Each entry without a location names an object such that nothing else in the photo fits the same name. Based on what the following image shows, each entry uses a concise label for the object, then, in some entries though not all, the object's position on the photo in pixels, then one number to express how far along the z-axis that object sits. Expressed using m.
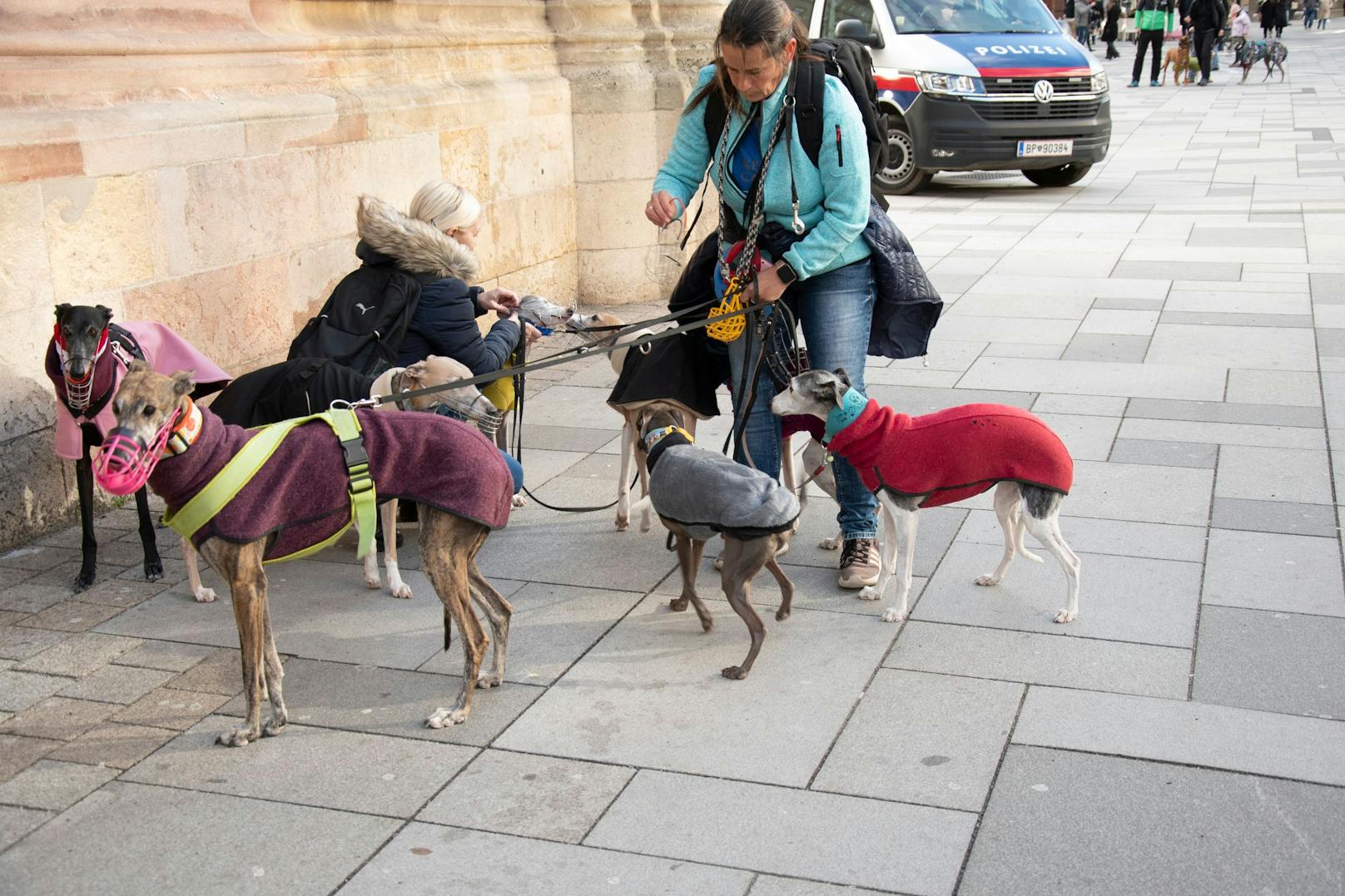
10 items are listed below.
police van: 15.37
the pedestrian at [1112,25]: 42.09
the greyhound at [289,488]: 3.74
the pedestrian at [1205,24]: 31.50
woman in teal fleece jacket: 4.73
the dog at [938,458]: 4.77
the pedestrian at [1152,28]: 31.86
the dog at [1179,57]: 33.69
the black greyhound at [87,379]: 4.98
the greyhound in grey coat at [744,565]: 4.53
